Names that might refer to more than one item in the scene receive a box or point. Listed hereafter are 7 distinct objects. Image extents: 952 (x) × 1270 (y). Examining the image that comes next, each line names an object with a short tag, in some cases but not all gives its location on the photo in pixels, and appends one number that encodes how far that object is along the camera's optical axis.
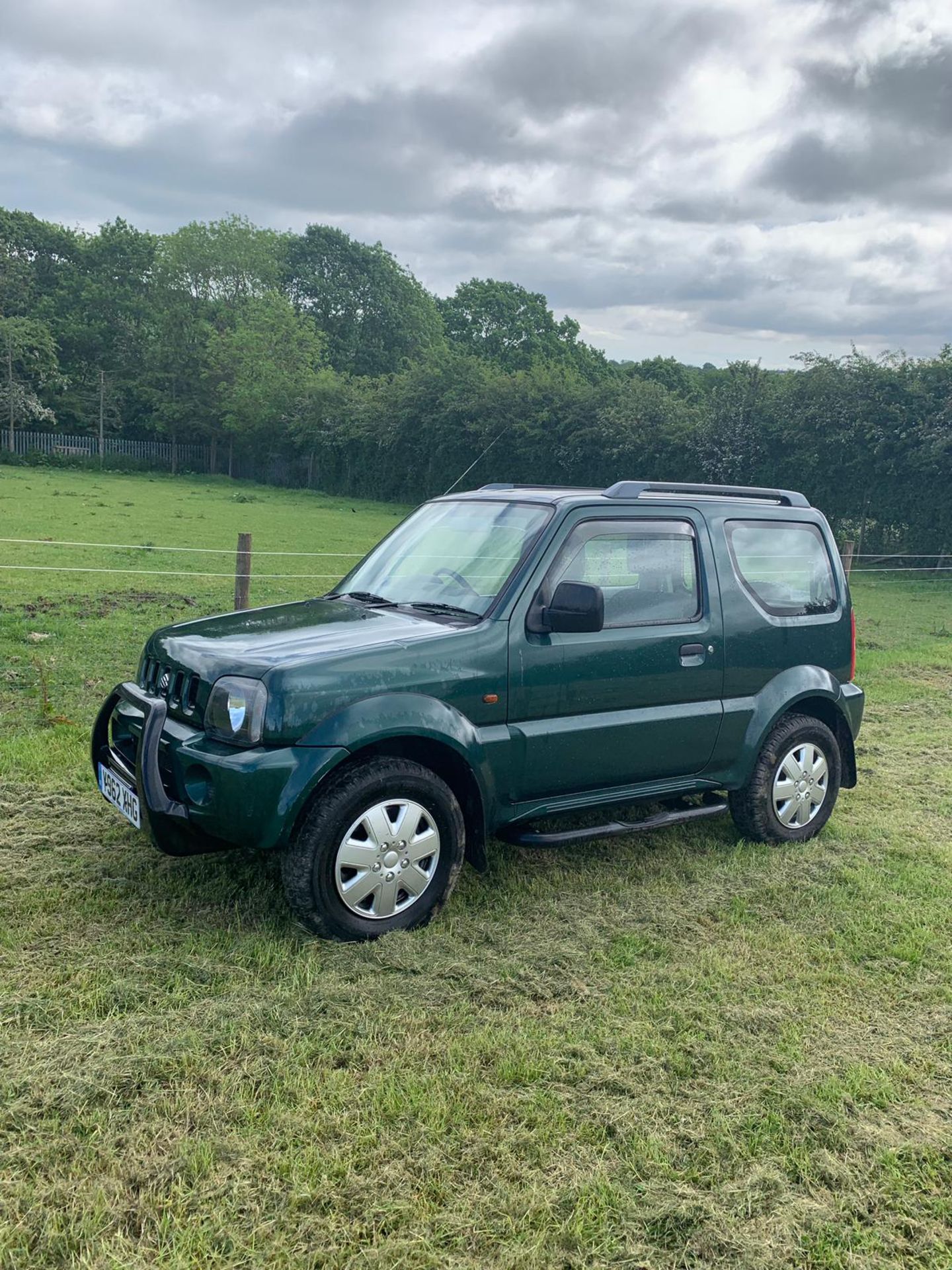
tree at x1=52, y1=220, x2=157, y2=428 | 54.25
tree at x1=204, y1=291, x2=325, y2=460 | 48.09
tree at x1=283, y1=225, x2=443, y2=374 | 69.19
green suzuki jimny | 3.92
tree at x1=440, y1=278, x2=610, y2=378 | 66.25
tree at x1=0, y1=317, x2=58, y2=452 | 47.94
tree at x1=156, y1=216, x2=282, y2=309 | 57.56
